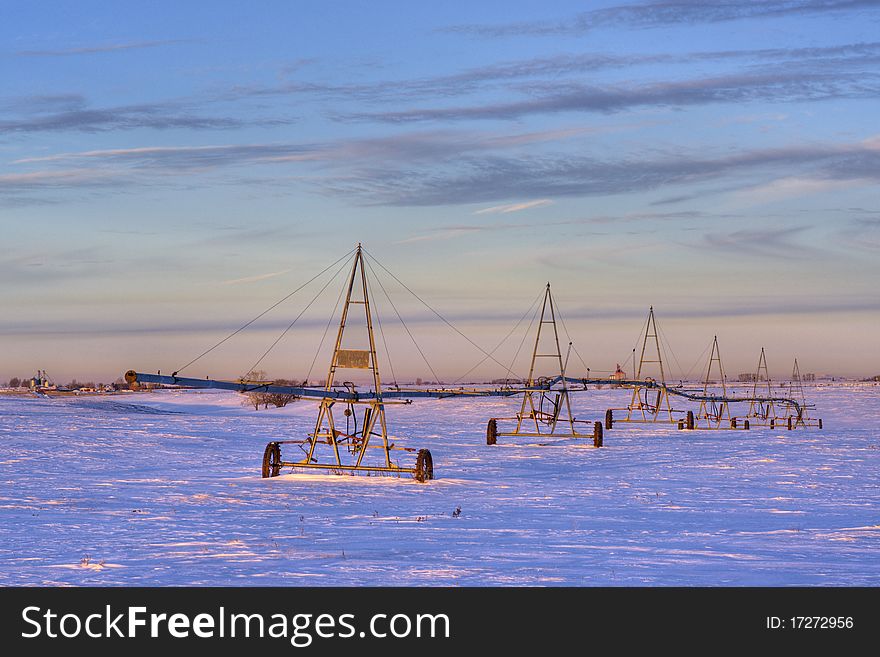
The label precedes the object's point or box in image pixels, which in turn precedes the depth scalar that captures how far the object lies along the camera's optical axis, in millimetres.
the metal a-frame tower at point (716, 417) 69238
